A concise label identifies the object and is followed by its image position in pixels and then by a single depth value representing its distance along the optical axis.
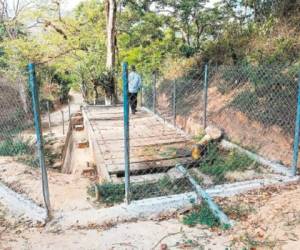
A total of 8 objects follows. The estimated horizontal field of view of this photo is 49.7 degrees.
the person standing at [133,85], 10.10
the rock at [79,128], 11.39
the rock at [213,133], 6.95
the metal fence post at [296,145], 4.84
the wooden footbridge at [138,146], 5.86
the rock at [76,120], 12.14
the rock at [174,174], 5.20
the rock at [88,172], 6.85
